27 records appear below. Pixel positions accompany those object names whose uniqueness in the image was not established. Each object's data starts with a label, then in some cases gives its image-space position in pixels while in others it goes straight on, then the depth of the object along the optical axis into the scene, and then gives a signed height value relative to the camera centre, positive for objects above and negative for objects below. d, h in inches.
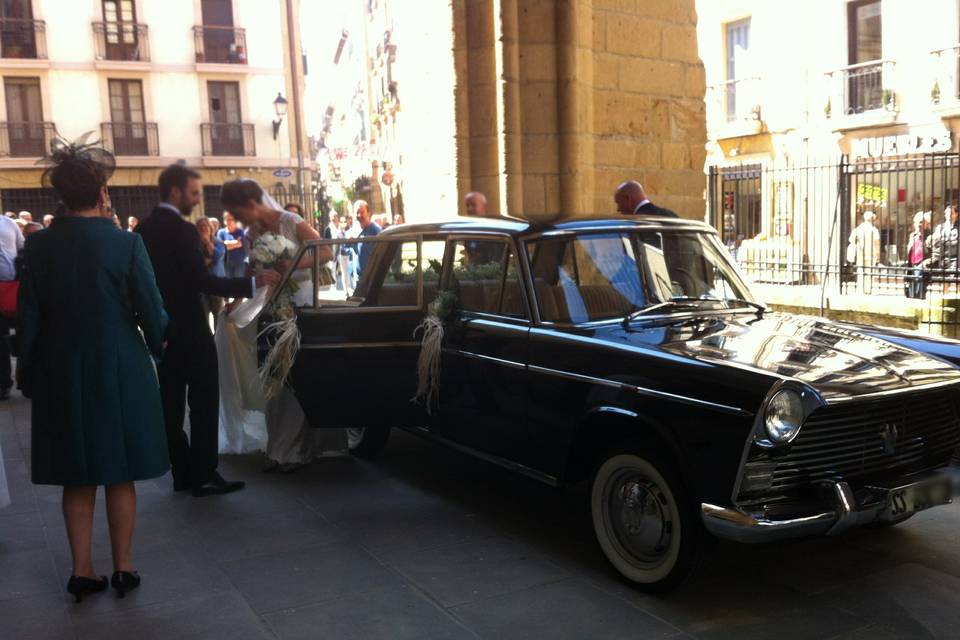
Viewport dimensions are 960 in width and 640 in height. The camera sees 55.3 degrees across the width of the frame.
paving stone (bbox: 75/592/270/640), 140.5 -62.8
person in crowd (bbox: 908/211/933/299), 509.4 -29.3
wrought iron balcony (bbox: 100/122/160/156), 1264.8 +119.9
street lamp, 1077.8 +135.8
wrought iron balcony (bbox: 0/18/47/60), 1218.0 +250.9
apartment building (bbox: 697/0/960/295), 767.1 +102.6
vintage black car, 137.2 -30.5
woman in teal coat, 148.8 -21.2
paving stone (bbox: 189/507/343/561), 177.8 -63.7
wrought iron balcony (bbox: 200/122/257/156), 1312.7 +114.6
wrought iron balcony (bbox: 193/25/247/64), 1315.2 +250.1
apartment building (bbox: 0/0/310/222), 1221.7 +189.0
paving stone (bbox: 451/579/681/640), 138.8 -64.1
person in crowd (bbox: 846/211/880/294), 448.8 -28.1
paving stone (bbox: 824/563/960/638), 138.6 -65.1
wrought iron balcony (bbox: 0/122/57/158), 1194.6 +117.2
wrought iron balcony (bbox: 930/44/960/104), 767.1 +96.8
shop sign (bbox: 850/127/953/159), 771.4 +43.2
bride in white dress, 229.7 -41.8
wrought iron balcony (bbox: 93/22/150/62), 1270.9 +252.5
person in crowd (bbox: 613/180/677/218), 271.0 +2.1
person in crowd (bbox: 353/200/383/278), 500.7 -3.6
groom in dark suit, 203.0 -22.9
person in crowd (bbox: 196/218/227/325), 252.4 -19.8
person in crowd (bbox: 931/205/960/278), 408.2 -26.9
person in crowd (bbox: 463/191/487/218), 293.9 +2.7
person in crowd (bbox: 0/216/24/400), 340.2 -15.3
